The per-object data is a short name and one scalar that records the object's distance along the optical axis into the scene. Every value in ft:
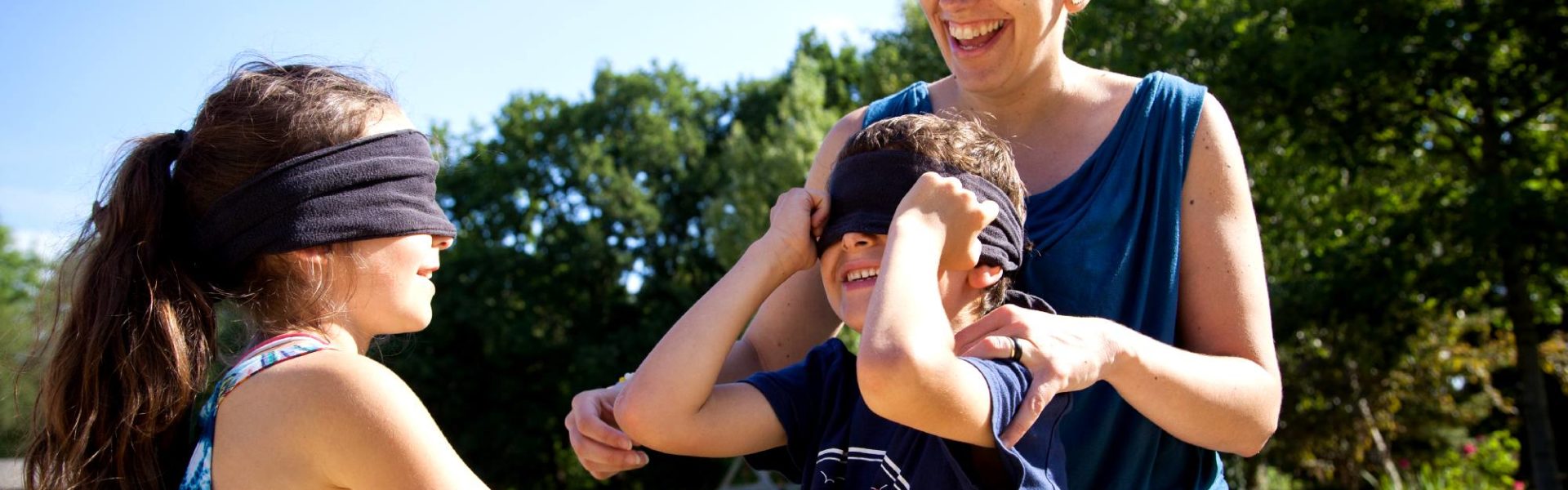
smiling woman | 8.31
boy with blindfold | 7.18
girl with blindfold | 6.99
